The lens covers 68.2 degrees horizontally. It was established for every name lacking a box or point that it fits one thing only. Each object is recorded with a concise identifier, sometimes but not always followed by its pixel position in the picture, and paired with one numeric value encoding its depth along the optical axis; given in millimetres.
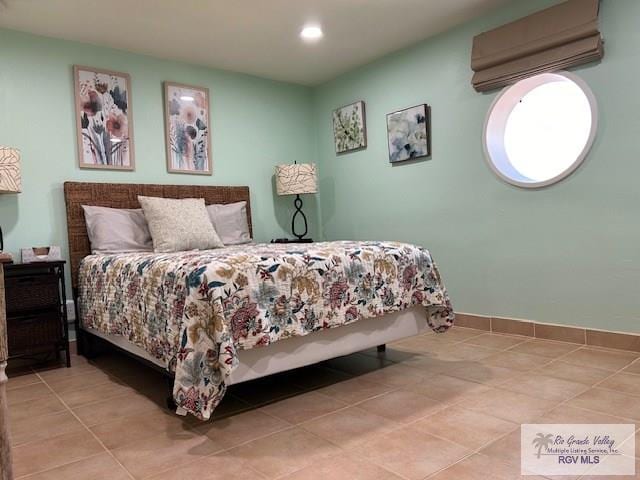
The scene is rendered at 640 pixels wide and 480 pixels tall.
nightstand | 2887
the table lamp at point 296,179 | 4398
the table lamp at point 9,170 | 2947
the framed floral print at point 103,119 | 3580
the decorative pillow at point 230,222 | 3957
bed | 1892
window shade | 2838
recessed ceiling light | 3545
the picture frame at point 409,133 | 3875
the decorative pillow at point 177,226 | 3355
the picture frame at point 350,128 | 4453
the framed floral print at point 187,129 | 4031
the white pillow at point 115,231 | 3375
